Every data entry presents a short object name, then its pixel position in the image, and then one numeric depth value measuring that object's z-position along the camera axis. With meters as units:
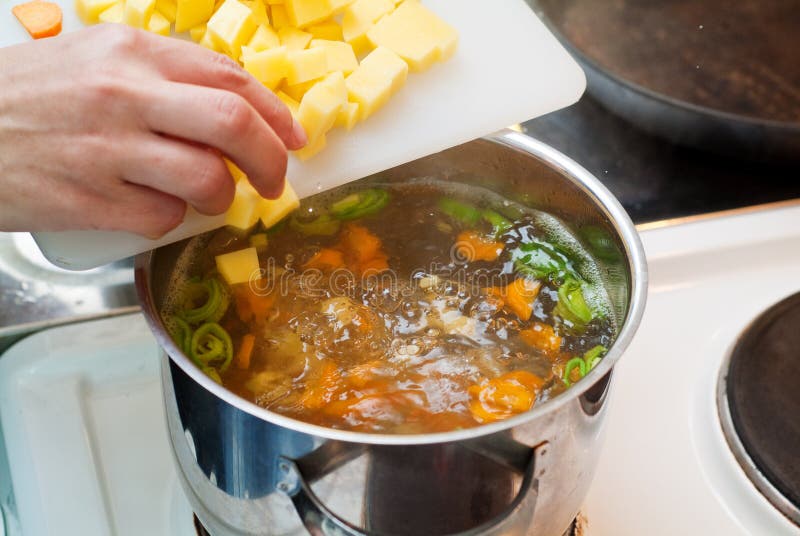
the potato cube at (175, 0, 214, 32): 0.80
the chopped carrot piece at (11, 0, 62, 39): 0.85
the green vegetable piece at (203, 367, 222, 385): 0.68
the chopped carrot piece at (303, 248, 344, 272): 0.79
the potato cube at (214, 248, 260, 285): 0.76
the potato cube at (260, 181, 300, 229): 0.72
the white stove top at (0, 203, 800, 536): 0.79
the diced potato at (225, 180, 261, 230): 0.71
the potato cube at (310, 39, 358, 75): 0.78
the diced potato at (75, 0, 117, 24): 0.83
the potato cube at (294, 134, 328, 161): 0.76
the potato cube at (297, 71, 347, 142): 0.72
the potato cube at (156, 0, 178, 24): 0.83
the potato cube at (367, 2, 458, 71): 0.82
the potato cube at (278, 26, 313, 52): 0.81
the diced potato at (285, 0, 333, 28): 0.81
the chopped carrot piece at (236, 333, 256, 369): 0.71
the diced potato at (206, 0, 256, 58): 0.76
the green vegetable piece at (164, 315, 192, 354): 0.70
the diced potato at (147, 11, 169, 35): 0.81
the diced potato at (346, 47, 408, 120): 0.77
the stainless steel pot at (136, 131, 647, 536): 0.53
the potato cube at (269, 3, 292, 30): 0.83
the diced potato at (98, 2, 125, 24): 0.83
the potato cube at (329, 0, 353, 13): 0.83
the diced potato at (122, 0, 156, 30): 0.79
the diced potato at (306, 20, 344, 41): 0.84
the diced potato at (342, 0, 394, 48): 0.83
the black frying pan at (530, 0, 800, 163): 1.07
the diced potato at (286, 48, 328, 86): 0.75
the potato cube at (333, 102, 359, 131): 0.77
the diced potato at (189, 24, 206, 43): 0.82
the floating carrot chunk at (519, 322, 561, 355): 0.74
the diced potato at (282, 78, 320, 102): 0.76
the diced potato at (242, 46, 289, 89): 0.73
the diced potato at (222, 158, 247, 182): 0.72
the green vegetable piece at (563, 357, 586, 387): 0.70
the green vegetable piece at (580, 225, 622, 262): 0.73
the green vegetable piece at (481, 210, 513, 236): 0.84
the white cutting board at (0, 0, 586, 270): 0.72
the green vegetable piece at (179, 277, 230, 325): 0.74
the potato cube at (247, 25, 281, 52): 0.78
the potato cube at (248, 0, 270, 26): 0.80
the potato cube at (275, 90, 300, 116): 0.76
